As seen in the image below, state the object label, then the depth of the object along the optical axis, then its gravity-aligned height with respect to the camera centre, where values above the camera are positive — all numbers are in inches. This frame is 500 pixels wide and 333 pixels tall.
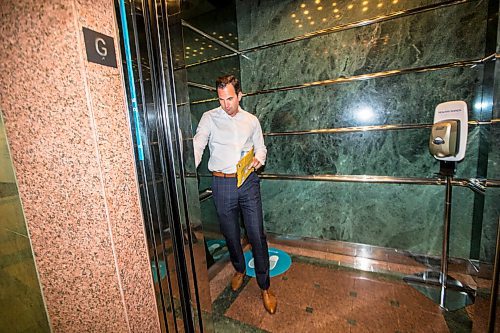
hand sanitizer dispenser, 57.1 -2.8
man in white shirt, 61.2 -11.9
